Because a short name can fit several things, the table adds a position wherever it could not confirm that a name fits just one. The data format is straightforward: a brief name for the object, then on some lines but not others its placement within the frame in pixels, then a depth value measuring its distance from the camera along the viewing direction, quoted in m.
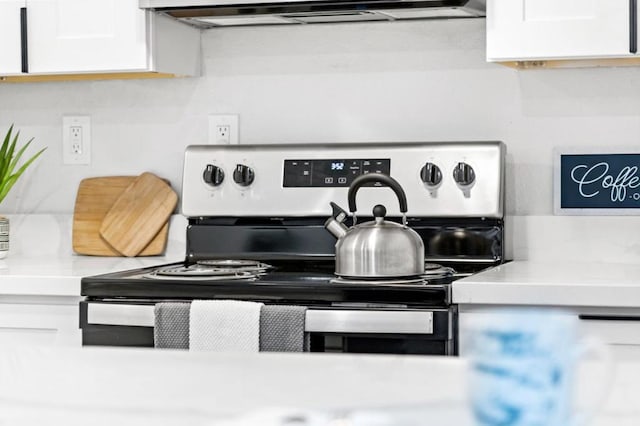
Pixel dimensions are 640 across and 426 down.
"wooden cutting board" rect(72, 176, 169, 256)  2.93
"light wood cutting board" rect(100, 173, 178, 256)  2.88
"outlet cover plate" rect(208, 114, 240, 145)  2.91
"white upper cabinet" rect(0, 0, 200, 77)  2.59
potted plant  2.75
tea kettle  2.18
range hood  2.48
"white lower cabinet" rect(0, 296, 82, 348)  2.31
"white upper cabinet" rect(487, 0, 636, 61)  2.31
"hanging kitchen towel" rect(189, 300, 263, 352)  2.07
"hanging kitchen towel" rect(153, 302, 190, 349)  2.11
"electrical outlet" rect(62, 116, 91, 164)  3.03
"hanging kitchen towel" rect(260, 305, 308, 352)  2.06
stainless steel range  2.06
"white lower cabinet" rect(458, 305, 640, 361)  2.04
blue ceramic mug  0.70
